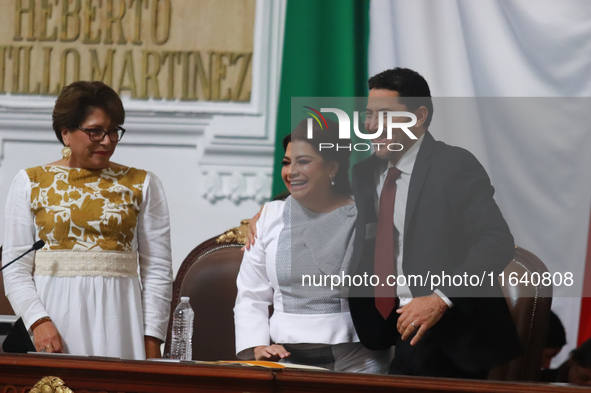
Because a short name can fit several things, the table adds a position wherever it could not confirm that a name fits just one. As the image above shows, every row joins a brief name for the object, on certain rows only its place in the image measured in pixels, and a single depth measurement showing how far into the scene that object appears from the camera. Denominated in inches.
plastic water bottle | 494.4
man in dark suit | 469.8
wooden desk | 454.7
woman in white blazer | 475.8
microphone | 470.3
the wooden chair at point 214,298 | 495.7
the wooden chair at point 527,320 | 479.9
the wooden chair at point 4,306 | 499.9
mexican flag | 508.3
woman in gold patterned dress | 475.4
